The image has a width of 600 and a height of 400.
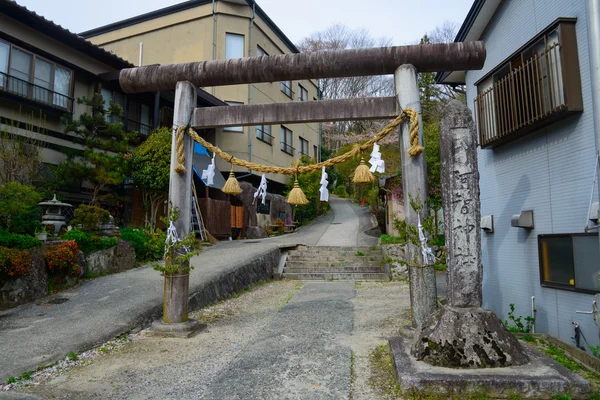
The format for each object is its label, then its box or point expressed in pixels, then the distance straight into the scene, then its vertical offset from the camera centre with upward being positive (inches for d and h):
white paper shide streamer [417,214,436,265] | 218.1 -9.6
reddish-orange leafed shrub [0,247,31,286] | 288.2 -21.4
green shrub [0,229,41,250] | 312.2 -4.8
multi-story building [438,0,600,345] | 230.4 +51.3
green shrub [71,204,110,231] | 425.1 +19.7
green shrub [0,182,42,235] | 335.3 +23.7
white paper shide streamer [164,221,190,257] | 253.6 -2.3
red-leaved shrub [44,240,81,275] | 333.4 -20.6
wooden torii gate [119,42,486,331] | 232.2 +90.0
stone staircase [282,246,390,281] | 533.3 -43.2
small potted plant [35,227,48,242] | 359.6 -0.2
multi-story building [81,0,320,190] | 789.9 +408.7
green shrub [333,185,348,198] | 1553.2 +172.0
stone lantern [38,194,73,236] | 407.2 +22.3
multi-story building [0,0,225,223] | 467.2 +214.2
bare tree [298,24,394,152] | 1261.1 +491.1
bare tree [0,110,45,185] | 399.9 +84.9
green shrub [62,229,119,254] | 379.8 -5.9
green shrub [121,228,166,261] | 461.7 -11.3
